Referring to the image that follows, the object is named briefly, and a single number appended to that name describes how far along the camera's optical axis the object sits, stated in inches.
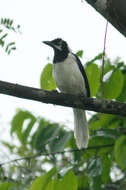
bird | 355.6
